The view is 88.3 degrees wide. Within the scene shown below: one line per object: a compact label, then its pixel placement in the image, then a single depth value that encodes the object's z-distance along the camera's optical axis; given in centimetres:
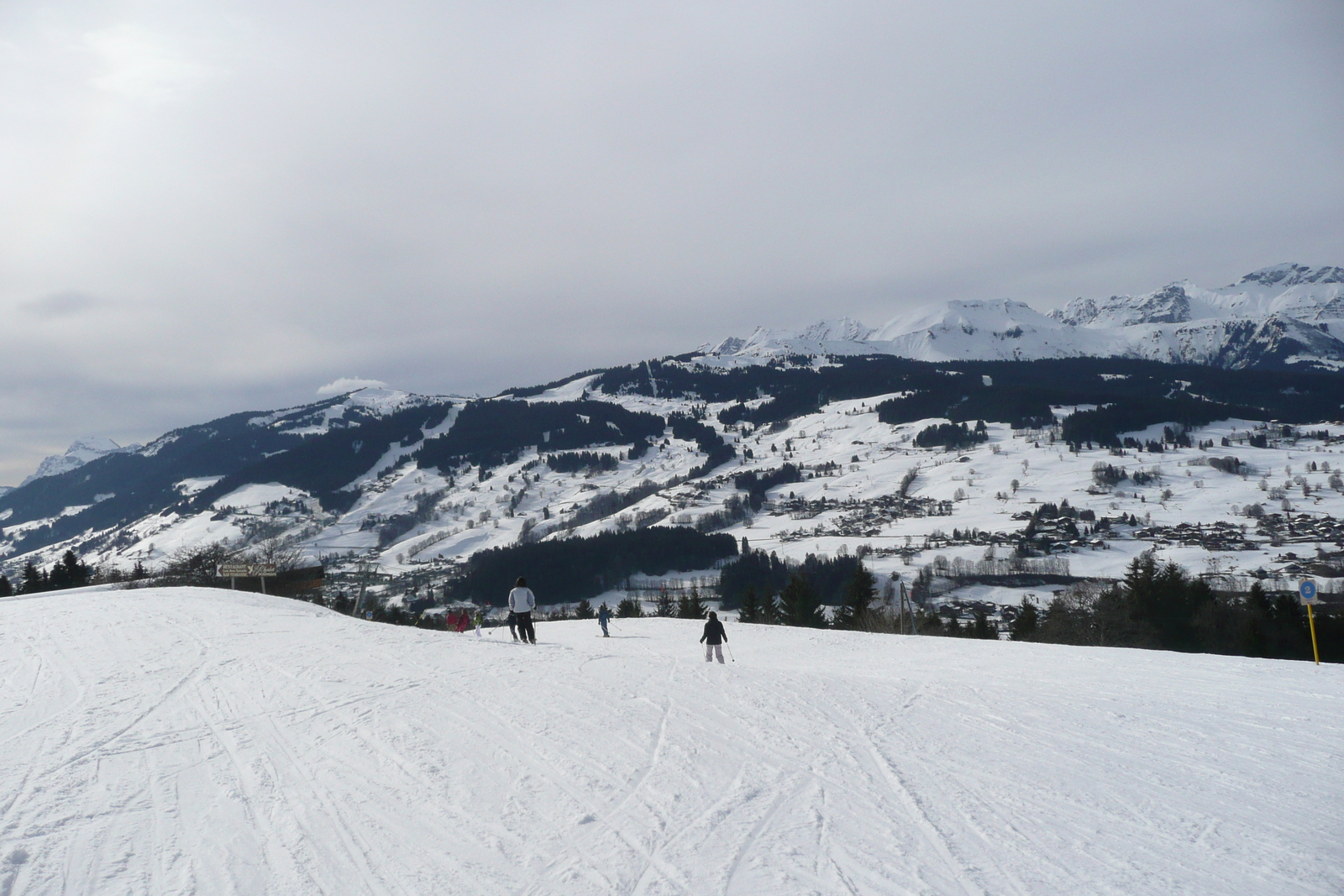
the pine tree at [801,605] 5866
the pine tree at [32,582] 5573
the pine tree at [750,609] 6525
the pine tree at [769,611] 6369
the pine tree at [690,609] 6600
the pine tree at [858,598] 5562
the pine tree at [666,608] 7438
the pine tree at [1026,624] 4947
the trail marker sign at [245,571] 5169
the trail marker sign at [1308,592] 1509
